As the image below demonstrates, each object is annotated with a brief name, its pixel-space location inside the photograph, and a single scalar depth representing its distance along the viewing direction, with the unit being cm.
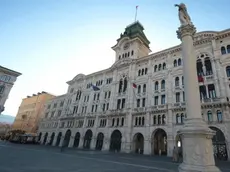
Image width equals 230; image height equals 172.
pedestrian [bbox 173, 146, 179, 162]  1659
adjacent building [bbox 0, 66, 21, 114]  3606
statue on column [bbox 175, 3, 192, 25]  1109
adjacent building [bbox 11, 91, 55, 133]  6159
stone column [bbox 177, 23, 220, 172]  704
